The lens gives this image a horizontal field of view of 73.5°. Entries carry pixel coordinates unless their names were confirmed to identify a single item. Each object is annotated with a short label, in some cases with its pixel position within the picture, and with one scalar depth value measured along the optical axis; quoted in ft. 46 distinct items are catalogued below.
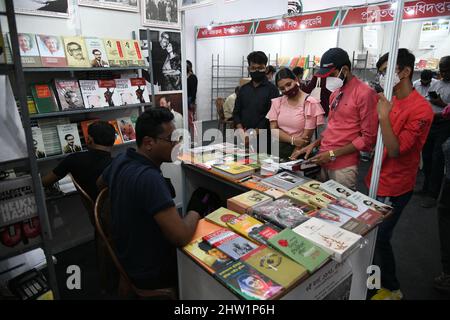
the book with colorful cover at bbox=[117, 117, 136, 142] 10.21
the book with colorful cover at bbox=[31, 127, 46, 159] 8.33
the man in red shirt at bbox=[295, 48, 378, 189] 6.50
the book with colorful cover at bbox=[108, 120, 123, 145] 9.95
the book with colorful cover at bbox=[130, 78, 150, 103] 10.17
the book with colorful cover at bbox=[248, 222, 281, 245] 4.75
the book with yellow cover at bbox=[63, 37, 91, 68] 8.54
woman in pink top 8.01
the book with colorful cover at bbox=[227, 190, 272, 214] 5.76
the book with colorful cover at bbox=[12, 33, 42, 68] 7.72
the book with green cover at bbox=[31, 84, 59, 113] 8.17
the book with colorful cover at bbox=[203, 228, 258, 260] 4.51
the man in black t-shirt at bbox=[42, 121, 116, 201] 7.18
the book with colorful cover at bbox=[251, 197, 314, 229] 5.19
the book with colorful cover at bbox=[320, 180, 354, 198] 6.19
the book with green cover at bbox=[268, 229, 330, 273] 4.22
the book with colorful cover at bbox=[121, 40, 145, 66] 9.71
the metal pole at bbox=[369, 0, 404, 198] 5.52
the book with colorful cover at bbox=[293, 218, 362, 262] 4.38
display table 4.38
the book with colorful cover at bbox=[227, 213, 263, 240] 5.04
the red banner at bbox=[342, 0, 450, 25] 14.46
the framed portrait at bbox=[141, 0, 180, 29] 10.52
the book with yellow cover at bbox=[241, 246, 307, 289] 3.99
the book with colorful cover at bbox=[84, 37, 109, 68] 8.95
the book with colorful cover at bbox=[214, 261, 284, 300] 3.76
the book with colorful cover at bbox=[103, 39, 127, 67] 9.32
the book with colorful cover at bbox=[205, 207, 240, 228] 5.37
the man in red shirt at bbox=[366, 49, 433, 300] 5.80
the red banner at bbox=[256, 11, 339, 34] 18.13
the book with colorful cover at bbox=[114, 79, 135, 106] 9.83
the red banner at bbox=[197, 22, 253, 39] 23.16
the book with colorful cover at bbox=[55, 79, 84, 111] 8.61
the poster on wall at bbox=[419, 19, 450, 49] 21.54
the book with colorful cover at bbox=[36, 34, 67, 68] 8.05
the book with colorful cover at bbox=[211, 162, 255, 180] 7.25
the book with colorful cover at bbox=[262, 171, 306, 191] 6.67
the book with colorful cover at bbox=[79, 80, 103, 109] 9.02
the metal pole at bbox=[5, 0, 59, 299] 3.92
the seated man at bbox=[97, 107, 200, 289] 4.42
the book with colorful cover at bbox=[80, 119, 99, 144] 9.30
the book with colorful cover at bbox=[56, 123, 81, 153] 8.77
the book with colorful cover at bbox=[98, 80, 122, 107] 9.39
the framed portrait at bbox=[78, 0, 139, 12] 9.26
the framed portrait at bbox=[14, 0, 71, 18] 8.14
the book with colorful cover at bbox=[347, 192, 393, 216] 5.74
